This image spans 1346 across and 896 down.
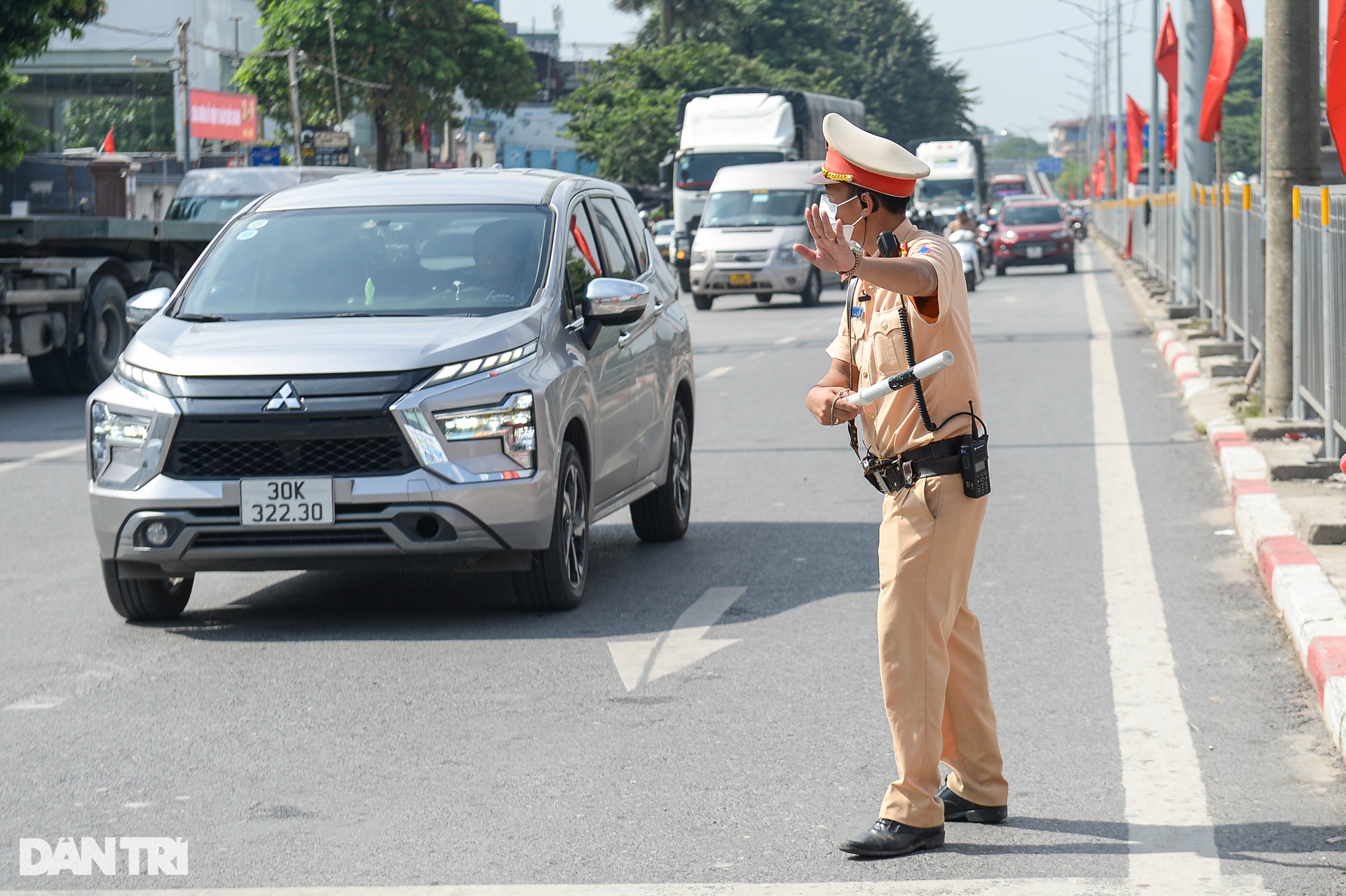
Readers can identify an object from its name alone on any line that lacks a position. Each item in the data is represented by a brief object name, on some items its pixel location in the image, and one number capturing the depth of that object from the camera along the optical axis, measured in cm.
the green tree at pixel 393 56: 5628
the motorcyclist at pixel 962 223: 3447
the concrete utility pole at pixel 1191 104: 2397
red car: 4409
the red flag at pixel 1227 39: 1711
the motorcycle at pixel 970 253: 3484
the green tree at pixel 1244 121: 12912
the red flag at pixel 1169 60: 2703
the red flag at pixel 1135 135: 4141
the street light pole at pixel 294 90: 5084
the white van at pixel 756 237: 3095
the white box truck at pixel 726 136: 3738
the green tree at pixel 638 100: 6775
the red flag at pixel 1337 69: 859
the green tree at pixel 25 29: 2106
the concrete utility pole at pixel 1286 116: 1180
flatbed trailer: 1741
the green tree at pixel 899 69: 10669
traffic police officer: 443
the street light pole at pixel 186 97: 4594
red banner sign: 5534
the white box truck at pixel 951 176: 5478
